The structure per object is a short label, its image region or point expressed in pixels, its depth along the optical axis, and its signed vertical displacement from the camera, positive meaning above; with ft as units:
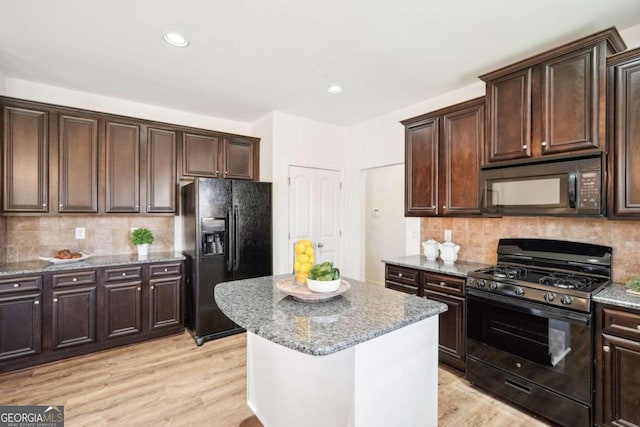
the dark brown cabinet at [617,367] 5.68 -2.96
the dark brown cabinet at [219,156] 12.42 +2.50
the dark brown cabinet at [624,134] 6.22 +1.68
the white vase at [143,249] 11.59 -1.36
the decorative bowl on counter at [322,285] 5.19 -1.23
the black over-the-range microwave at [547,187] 6.73 +0.67
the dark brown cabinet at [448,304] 8.55 -2.58
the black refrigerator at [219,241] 11.03 -1.03
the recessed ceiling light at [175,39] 7.41 +4.37
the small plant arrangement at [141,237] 11.45 -0.87
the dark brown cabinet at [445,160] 9.16 +1.76
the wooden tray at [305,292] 5.17 -1.36
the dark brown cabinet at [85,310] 8.89 -3.15
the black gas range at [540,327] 6.30 -2.58
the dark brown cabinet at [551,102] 6.59 +2.73
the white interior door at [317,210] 13.57 +0.18
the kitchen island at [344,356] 4.17 -2.24
